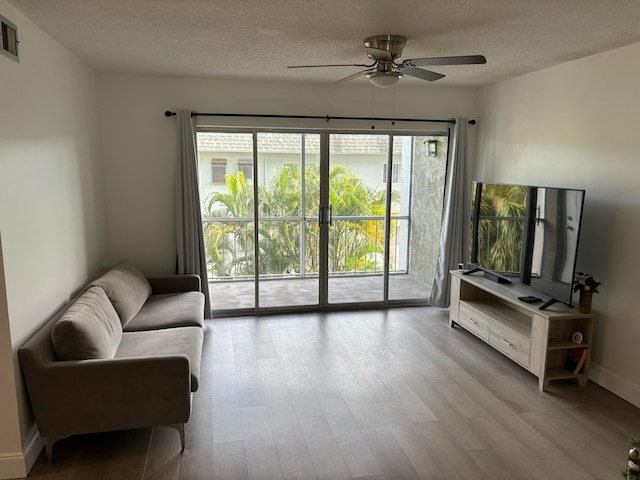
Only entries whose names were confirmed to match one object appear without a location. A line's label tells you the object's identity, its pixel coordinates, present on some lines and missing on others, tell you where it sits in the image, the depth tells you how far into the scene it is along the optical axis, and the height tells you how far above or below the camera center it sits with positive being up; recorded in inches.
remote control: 150.0 -37.7
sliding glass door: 200.1 -16.0
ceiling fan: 116.0 +29.9
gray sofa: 101.0 -44.7
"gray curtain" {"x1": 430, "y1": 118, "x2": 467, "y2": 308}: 206.1 -17.5
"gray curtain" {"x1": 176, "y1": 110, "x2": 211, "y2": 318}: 184.2 -13.1
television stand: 139.3 -47.4
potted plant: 136.3 -30.9
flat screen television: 139.8 -17.7
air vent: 96.7 +28.4
